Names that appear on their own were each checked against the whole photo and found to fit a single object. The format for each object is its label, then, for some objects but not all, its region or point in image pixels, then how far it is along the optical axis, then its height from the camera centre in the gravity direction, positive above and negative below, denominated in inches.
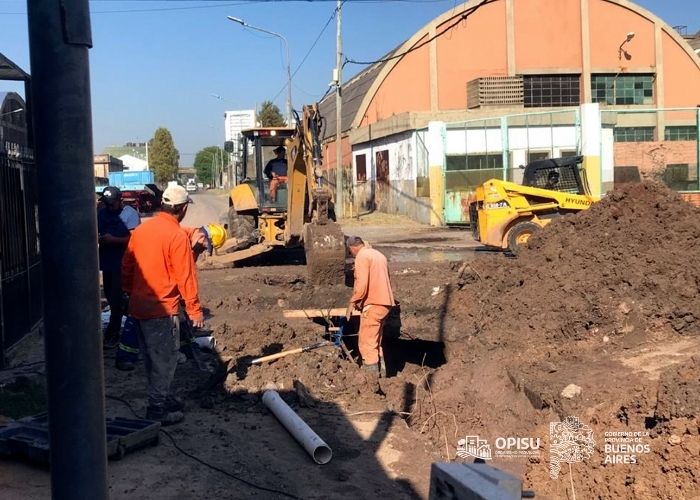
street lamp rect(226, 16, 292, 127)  1460.4 +197.3
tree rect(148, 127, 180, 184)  3919.8 +262.0
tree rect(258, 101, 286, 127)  2578.7 +305.6
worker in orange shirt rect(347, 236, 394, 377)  334.6 -47.0
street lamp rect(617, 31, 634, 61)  1430.9 +273.5
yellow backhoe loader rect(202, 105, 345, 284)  460.1 -5.5
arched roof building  1317.7 +226.9
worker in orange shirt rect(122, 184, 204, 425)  219.9 -25.9
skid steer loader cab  609.3 -14.4
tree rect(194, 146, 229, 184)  5177.2 +277.4
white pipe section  209.0 -70.2
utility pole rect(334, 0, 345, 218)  1072.2 +167.4
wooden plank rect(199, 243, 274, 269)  595.2 -46.2
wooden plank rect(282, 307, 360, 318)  385.1 -62.3
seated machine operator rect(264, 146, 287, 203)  612.4 +24.4
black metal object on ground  185.0 -62.0
